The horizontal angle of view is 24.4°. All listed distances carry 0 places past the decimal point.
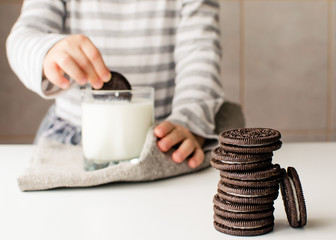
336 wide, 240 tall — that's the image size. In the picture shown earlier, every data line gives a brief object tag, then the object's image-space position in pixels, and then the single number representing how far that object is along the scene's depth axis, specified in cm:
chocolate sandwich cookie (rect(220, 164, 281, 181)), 58
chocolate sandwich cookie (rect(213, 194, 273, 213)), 58
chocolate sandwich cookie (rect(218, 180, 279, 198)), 58
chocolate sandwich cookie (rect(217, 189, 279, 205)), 58
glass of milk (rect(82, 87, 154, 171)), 78
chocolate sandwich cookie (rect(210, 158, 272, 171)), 58
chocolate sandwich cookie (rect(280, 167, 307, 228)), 59
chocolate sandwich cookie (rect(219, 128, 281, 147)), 57
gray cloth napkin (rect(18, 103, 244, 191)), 72
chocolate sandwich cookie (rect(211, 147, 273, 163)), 57
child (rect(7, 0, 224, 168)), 83
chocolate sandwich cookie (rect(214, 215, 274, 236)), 58
